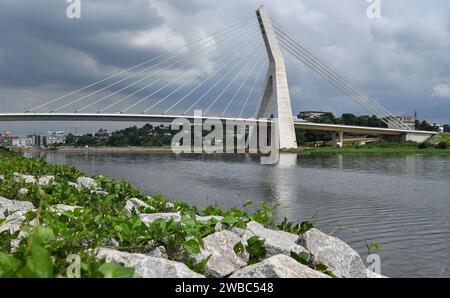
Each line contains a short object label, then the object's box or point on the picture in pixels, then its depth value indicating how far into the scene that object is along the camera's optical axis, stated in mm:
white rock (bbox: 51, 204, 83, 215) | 4414
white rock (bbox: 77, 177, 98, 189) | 8336
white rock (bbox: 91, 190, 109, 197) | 5797
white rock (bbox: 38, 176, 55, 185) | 7700
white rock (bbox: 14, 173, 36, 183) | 8039
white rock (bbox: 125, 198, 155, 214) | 5477
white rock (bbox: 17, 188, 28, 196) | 5588
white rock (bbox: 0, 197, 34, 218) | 4453
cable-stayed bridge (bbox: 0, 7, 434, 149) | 42938
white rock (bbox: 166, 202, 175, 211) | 4980
